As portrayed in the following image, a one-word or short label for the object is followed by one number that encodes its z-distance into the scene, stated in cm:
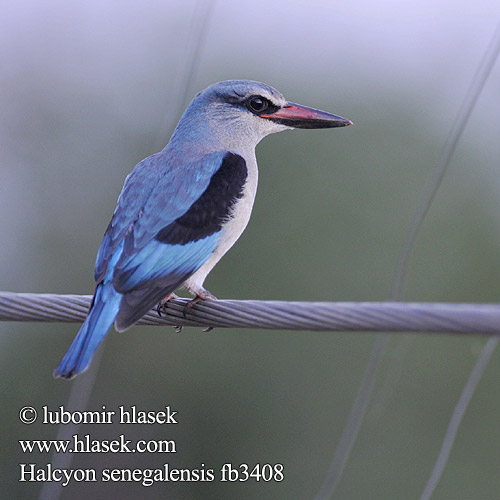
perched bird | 603
